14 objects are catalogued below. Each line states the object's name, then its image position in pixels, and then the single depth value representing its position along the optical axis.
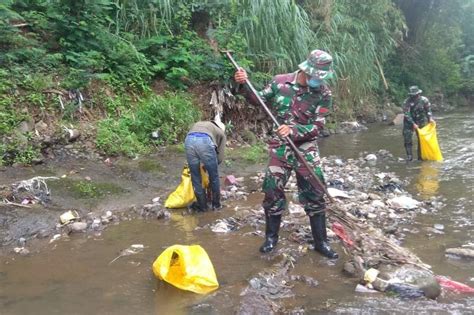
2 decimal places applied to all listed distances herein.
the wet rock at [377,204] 6.32
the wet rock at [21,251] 4.81
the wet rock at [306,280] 4.12
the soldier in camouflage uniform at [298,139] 4.57
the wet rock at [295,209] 6.05
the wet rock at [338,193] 6.64
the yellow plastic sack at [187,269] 3.86
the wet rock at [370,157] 10.14
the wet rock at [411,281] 3.81
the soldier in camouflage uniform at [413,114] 10.22
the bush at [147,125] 7.85
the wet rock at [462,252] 4.64
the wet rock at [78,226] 5.49
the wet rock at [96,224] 5.62
